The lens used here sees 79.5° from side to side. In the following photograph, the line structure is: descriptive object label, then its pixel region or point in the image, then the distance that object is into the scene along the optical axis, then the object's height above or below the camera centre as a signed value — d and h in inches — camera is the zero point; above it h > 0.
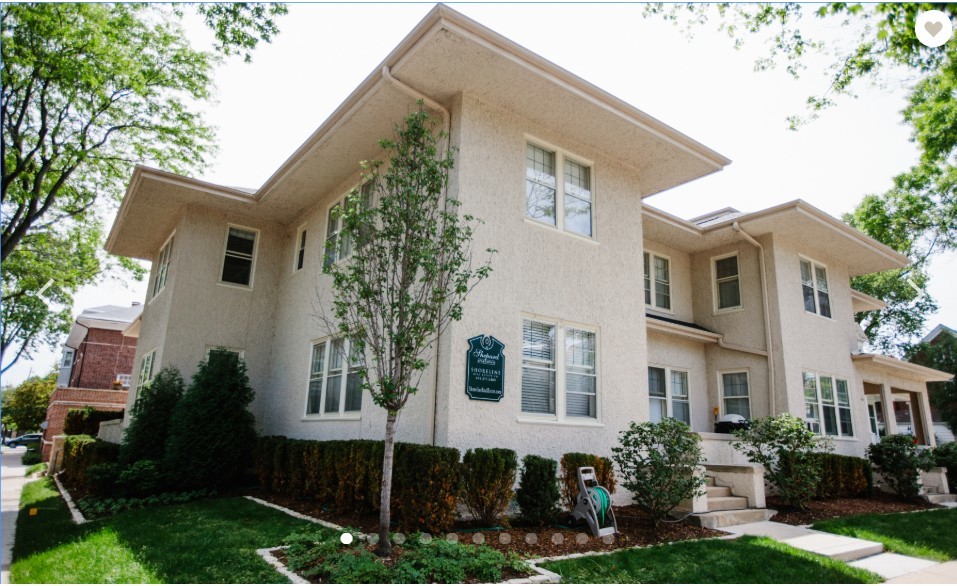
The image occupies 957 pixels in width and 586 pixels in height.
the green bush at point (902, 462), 478.0 -10.2
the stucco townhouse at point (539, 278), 324.5 +127.3
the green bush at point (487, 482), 275.7 -21.3
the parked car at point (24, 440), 1665.1 -50.8
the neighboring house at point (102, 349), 1176.2 +153.9
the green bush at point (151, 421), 427.2 +4.2
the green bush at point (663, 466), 298.2 -12.5
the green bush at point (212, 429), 409.1 -0.7
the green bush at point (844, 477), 455.8 -23.0
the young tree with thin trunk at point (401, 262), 236.5 +73.3
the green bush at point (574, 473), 309.9 -17.8
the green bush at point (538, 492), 290.4 -26.5
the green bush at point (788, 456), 374.2 -6.8
